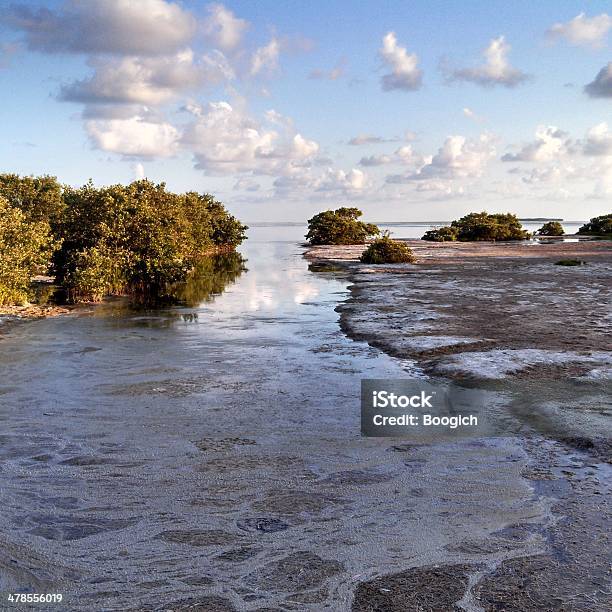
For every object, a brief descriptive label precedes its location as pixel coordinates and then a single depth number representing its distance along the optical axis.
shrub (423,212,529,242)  106.81
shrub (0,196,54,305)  26.12
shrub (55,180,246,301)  30.83
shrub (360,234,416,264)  55.75
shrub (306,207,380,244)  93.81
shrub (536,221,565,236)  126.31
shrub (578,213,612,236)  117.95
